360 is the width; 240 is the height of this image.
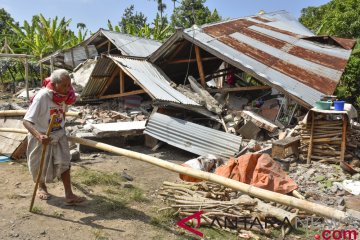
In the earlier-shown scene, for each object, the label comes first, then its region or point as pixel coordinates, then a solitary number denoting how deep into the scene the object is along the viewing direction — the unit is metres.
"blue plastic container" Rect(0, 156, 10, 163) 6.43
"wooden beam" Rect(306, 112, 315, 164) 7.52
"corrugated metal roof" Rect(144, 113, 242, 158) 8.06
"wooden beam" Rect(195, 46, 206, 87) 10.45
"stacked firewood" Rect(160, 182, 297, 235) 4.20
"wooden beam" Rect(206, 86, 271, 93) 10.07
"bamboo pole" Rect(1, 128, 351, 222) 2.78
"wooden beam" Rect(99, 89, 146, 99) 10.47
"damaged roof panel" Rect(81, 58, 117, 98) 10.55
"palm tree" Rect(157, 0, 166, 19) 45.44
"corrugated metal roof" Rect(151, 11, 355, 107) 8.95
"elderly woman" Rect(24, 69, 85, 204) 4.00
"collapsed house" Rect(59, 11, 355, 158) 8.90
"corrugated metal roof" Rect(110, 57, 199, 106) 8.82
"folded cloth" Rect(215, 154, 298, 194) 5.21
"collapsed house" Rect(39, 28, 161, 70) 15.56
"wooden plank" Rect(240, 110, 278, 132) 8.76
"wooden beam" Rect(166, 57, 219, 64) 10.87
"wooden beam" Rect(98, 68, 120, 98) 11.03
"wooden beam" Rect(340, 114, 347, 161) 7.21
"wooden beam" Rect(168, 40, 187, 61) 10.98
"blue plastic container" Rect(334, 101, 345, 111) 7.24
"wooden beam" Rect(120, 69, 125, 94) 10.76
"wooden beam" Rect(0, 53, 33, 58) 10.34
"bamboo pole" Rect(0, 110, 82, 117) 6.39
